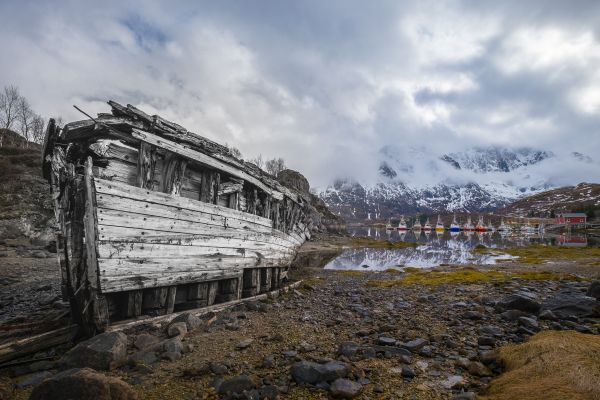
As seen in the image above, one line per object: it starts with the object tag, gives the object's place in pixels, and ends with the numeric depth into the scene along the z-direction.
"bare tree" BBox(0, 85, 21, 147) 66.88
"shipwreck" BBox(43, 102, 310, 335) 7.38
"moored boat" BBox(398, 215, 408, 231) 185.62
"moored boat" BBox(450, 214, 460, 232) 181.12
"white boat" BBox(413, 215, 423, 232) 190.06
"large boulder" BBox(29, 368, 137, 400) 4.01
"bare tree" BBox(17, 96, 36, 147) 69.12
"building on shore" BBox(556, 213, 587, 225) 133.11
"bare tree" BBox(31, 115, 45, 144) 74.81
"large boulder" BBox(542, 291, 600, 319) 8.18
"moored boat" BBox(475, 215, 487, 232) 167.38
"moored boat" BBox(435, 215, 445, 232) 186.12
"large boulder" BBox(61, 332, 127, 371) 5.92
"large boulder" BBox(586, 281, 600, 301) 9.91
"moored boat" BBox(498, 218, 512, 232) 164.32
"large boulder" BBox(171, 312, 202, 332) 8.25
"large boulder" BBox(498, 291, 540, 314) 9.11
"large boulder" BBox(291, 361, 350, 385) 5.27
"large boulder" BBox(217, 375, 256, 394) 5.04
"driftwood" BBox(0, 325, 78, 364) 6.23
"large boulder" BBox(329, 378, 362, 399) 4.84
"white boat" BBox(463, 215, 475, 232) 174.88
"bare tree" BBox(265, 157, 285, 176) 101.51
